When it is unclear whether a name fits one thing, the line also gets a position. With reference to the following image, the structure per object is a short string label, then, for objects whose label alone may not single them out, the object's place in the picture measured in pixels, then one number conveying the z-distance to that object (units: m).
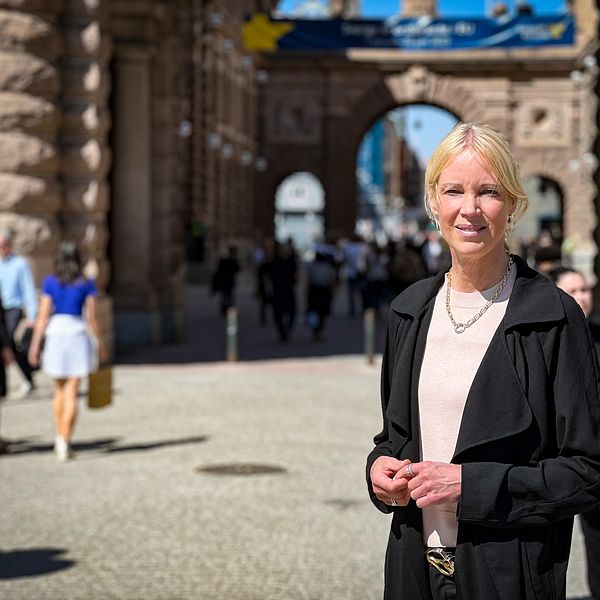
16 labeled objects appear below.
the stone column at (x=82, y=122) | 17.55
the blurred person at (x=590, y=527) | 6.24
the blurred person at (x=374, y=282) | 30.91
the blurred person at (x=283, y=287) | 24.61
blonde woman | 3.44
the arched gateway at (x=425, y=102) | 59.09
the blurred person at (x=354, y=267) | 33.06
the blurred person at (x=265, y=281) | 27.23
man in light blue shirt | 14.13
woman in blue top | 11.59
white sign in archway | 109.81
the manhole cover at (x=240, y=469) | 10.84
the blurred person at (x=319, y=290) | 25.14
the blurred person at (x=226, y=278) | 29.94
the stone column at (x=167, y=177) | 22.95
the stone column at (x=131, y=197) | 22.48
